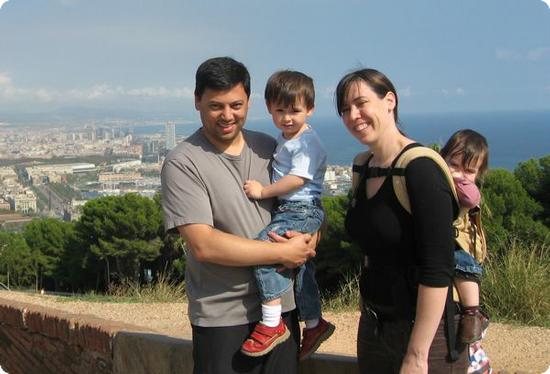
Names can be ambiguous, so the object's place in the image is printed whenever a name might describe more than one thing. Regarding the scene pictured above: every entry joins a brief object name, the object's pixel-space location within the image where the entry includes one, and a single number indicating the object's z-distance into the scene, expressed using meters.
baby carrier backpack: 1.77
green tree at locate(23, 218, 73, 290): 16.78
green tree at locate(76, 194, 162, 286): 14.48
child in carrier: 1.97
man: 2.13
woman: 1.74
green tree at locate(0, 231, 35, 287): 15.41
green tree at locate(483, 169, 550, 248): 7.86
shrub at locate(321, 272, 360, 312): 6.52
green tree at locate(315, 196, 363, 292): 9.54
